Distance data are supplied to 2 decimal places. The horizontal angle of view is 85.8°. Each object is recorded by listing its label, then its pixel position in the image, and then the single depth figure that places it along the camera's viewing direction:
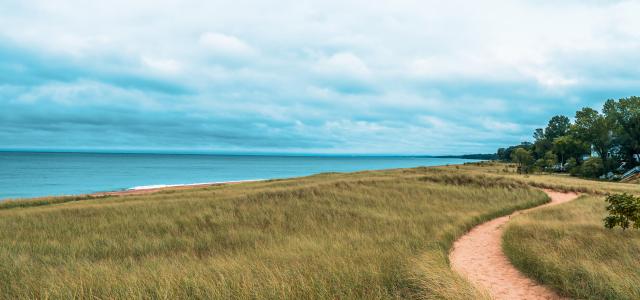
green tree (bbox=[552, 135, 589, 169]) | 85.81
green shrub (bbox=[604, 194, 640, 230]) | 12.67
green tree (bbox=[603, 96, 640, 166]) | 71.94
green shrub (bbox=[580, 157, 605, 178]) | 68.88
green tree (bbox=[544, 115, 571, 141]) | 117.50
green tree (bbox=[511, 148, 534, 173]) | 71.82
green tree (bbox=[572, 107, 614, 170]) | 71.44
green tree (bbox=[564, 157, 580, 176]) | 74.62
